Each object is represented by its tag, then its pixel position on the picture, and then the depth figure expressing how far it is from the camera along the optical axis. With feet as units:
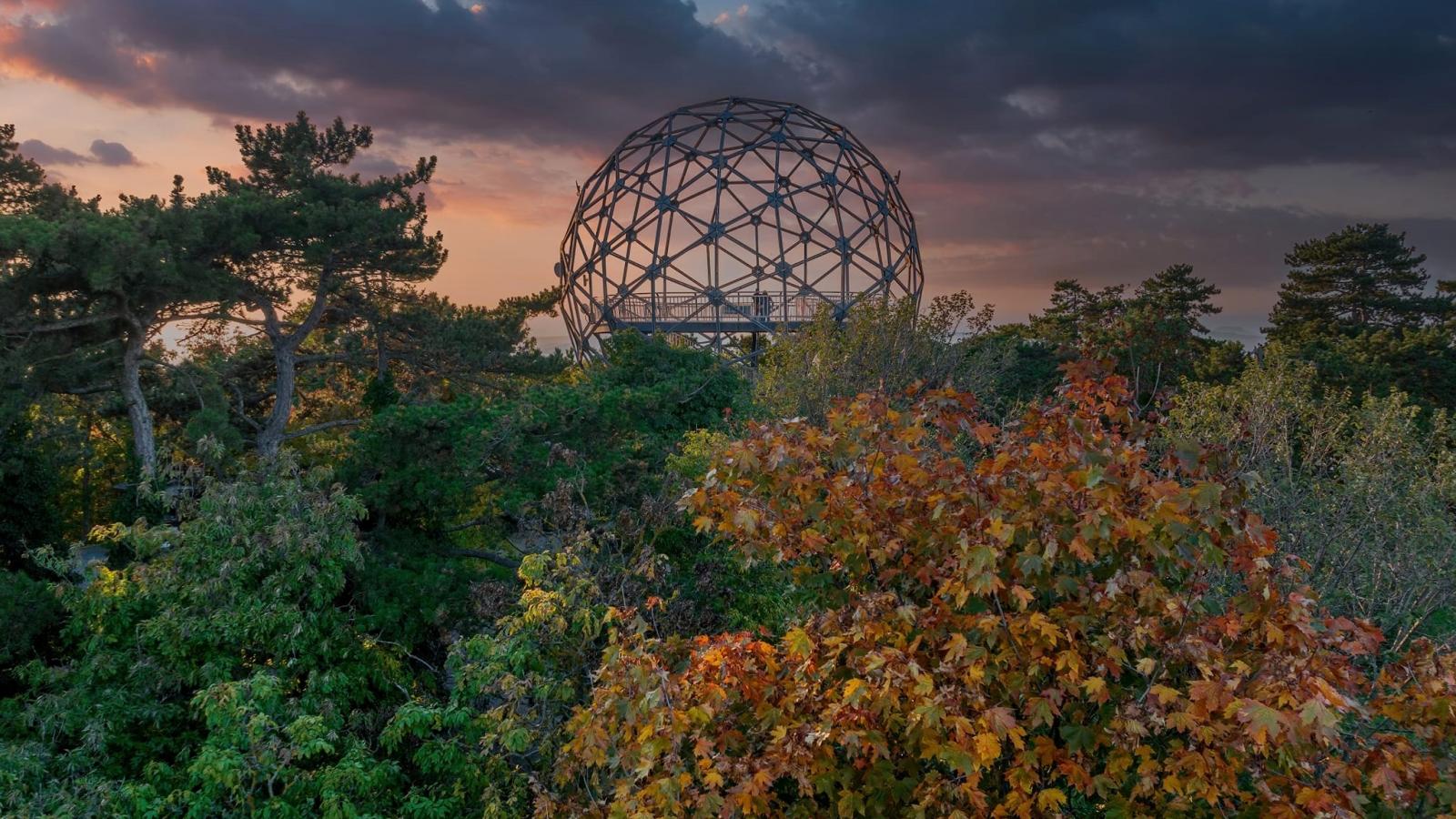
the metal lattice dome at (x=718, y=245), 84.53
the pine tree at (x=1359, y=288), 120.37
